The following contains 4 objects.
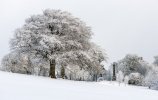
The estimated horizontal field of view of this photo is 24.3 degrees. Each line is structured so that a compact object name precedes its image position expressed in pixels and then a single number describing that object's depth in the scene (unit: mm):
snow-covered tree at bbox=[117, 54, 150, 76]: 115875
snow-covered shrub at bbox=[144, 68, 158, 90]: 96038
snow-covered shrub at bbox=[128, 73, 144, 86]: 99312
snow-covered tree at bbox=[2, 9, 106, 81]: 38094
